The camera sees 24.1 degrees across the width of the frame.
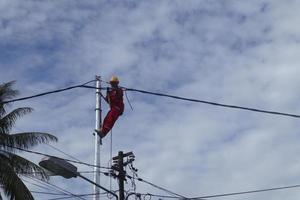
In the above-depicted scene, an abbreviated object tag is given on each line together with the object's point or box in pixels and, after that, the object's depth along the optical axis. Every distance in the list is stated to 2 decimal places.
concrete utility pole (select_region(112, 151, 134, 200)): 17.29
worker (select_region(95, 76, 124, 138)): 14.08
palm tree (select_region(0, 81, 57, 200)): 20.22
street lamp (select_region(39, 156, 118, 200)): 13.12
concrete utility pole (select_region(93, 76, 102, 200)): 16.62
